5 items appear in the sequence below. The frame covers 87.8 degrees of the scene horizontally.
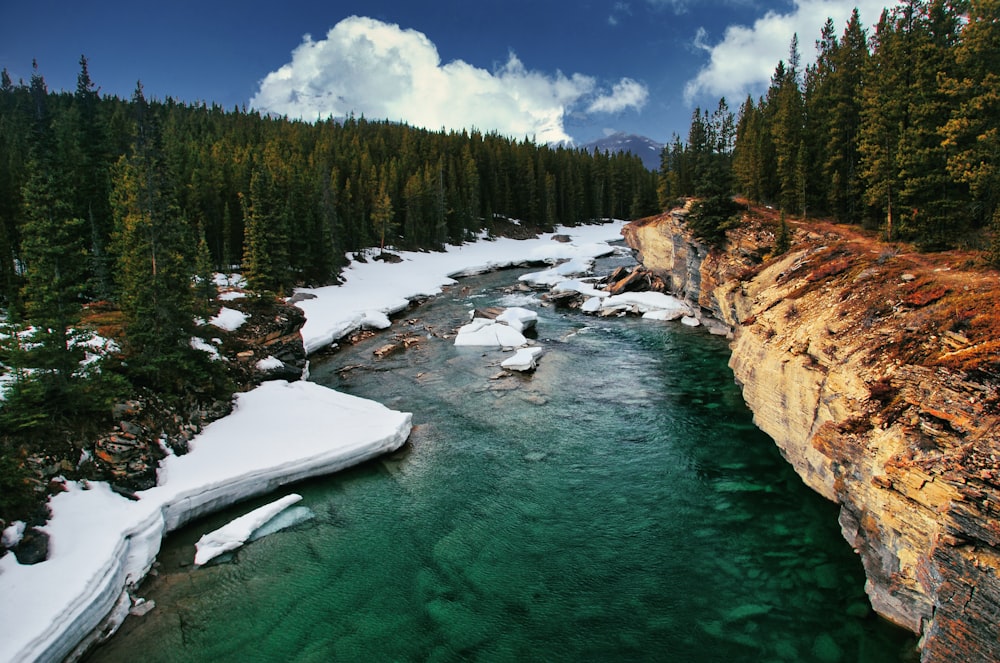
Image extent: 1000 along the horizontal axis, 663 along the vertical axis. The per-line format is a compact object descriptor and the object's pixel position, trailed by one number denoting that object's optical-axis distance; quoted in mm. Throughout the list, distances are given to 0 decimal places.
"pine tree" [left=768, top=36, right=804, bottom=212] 40219
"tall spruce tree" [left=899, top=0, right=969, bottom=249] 22156
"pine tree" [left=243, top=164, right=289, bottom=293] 34812
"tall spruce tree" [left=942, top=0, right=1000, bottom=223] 21047
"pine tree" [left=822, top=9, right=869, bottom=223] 35312
